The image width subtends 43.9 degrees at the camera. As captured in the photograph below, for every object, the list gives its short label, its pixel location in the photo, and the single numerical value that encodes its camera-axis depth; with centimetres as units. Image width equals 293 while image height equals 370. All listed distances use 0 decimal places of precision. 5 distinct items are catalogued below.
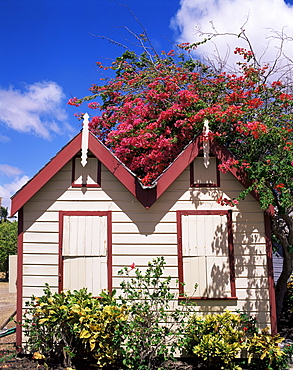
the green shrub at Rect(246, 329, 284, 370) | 618
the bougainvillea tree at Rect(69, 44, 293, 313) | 689
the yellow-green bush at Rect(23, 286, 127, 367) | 604
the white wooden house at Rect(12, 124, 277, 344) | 687
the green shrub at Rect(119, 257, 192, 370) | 614
